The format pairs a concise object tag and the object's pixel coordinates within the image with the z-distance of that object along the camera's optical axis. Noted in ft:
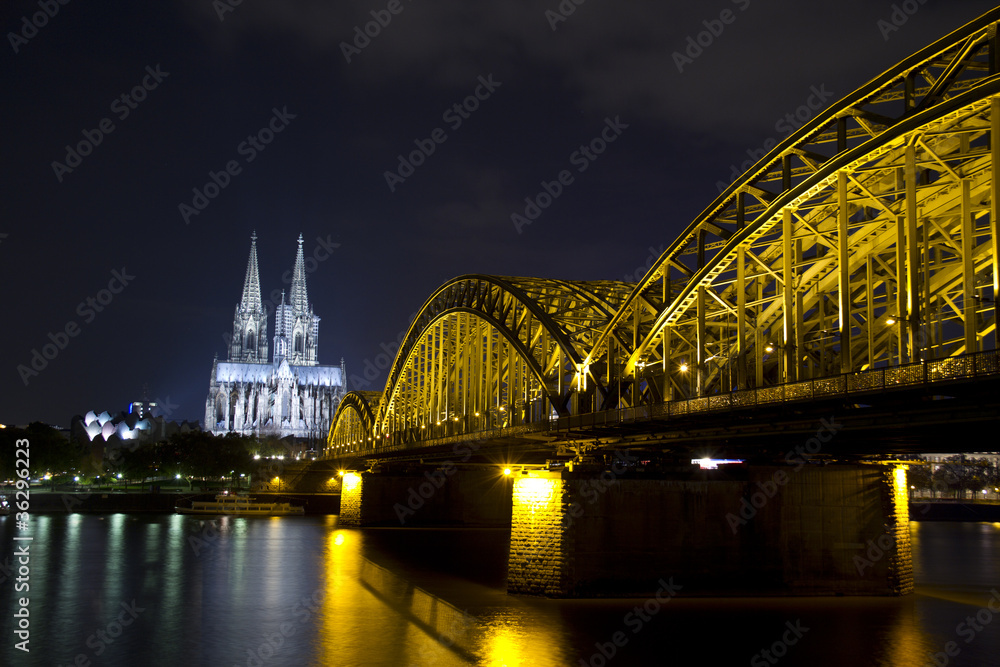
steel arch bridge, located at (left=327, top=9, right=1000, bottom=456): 93.09
